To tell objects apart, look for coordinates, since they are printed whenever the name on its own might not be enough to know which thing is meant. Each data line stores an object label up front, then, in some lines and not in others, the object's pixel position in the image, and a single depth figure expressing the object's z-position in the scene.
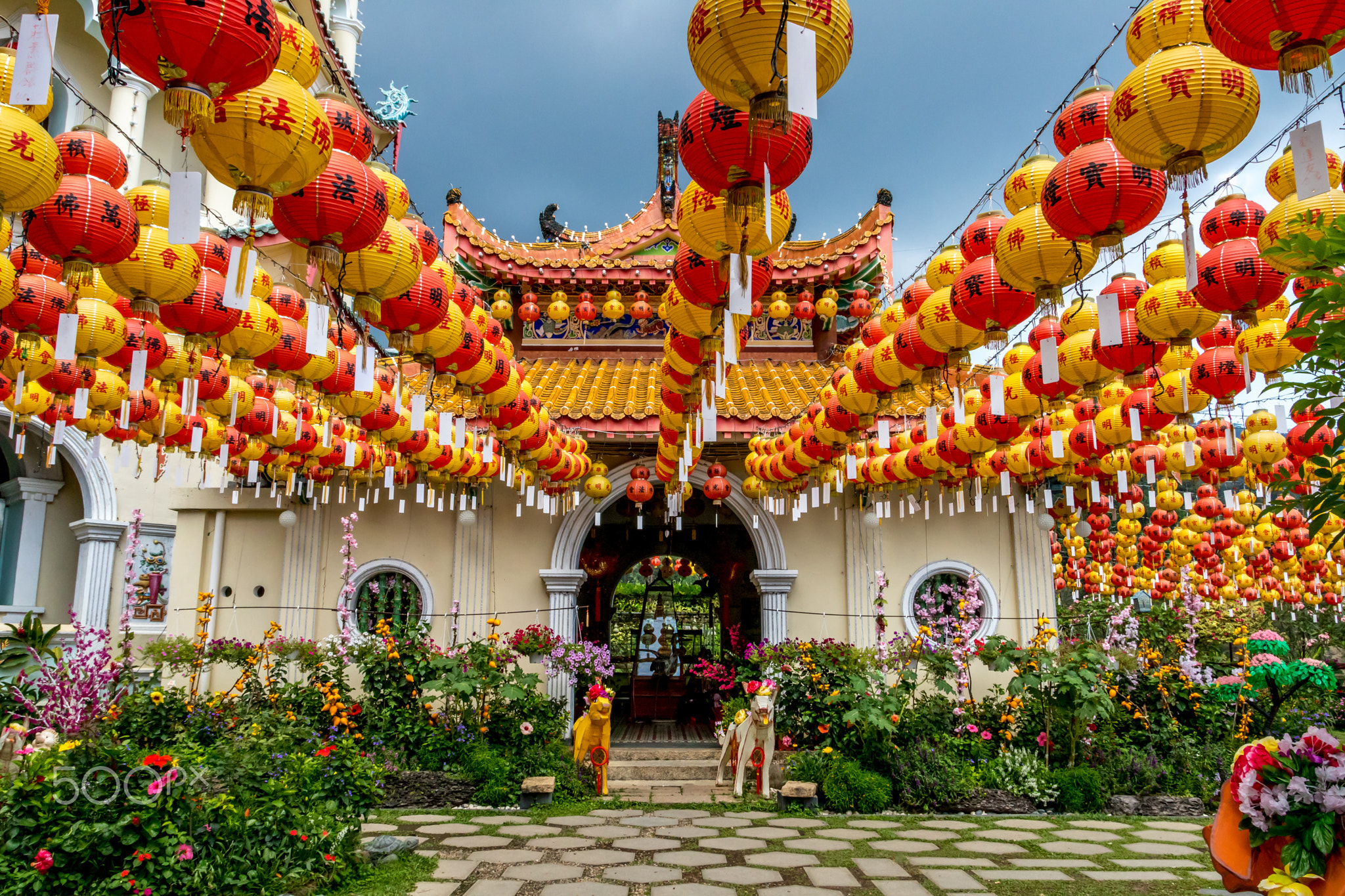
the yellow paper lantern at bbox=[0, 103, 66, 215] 3.50
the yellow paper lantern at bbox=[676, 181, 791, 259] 3.45
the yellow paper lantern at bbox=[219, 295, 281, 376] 5.14
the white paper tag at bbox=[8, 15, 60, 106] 2.88
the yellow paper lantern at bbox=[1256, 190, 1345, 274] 3.68
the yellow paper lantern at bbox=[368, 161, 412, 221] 4.20
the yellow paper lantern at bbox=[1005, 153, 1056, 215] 4.25
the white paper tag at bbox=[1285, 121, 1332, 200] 3.00
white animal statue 8.48
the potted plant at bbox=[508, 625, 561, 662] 9.49
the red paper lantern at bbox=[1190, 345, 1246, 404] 5.80
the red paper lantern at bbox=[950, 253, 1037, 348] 4.51
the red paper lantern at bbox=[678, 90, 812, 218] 2.93
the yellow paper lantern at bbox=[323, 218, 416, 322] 3.93
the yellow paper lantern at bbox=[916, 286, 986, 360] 4.98
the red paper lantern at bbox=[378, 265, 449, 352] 4.51
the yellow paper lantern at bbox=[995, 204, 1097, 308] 3.99
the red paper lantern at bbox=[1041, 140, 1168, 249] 3.61
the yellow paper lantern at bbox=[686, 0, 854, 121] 2.51
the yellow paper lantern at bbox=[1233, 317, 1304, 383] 5.24
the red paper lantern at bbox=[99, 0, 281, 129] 2.57
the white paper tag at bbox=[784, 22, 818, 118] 2.36
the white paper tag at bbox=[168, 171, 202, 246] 3.02
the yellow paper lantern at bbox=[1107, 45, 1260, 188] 3.17
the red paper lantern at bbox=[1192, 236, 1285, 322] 4.22
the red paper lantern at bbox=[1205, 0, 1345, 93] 2.71
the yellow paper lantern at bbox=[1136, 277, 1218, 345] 4.66
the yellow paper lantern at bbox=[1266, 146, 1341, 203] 4.23
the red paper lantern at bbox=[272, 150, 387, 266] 3.44
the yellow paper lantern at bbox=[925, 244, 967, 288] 5.27
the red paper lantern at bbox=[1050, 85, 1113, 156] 3.81
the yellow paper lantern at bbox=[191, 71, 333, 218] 2.96
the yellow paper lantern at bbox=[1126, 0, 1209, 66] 3.34
